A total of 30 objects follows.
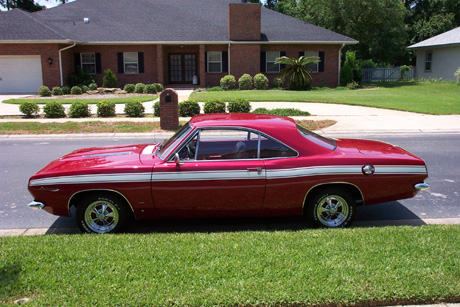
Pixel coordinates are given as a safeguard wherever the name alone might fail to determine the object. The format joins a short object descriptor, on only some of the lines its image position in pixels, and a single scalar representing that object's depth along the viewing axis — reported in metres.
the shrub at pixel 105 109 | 17.56
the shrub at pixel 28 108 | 17.44
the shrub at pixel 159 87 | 28.96
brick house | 28.92
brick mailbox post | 14.84
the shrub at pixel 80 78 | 29.83
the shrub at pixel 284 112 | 17.15
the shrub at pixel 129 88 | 28.37
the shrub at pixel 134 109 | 17.52
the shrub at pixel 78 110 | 17.44
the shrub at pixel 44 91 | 26.61
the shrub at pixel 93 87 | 29.13
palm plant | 29.41
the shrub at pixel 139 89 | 28.38
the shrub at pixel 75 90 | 27.39
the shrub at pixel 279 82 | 30.81
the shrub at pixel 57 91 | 27.25
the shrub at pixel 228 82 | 30.05
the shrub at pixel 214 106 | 16.92
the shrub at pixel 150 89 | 28.07
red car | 5.60
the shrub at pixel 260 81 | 30.28
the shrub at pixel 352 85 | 31.70
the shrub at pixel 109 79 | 29.64
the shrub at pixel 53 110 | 17.39
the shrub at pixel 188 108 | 17.41
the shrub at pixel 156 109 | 17.70
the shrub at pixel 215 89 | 29.61
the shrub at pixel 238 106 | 17.05
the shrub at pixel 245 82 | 30.17
